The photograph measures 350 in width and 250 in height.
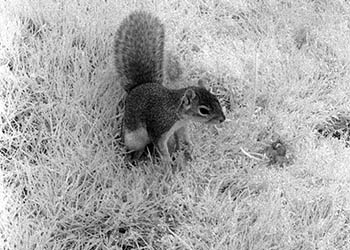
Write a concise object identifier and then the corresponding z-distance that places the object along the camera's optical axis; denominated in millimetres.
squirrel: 2086
